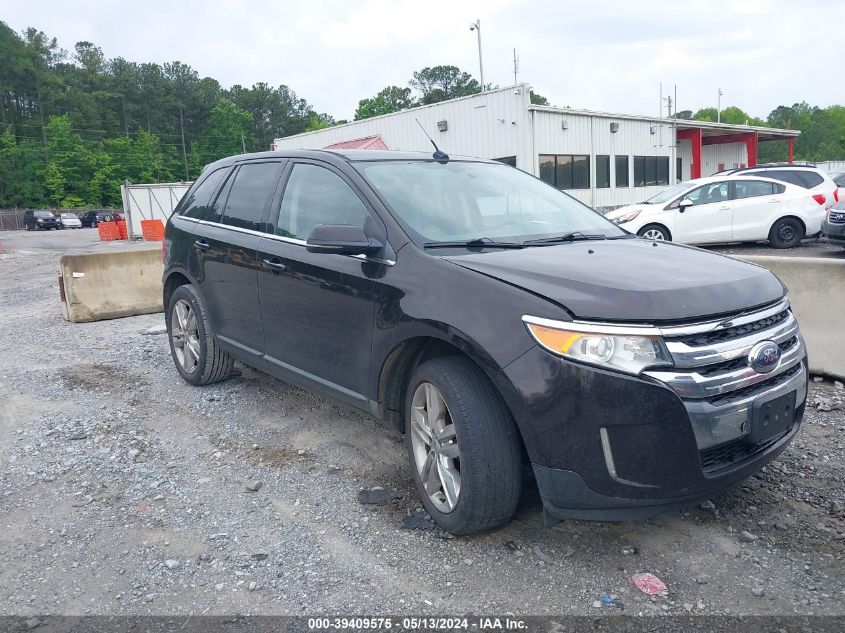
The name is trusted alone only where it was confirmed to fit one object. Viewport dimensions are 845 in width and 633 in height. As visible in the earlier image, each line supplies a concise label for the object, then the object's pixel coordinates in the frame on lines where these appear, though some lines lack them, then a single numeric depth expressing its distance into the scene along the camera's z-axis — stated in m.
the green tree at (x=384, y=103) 91.62
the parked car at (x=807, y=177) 13.59
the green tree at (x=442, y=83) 106.81
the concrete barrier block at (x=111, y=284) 8.95
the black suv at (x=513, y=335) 2.69
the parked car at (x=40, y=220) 55.41
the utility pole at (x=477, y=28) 52.00
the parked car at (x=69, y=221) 57.03
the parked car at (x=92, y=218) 57.62
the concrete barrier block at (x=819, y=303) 5.21
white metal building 24.72
